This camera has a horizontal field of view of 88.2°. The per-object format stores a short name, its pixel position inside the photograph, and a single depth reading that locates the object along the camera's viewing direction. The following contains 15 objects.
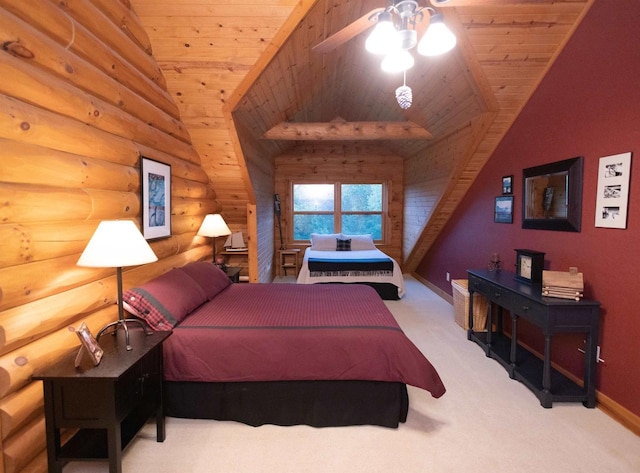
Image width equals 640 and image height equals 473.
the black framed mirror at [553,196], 2.57
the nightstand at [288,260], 6.52
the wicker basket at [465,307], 3.61
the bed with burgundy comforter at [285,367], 2.03
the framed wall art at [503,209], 3.52
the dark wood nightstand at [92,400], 1.49
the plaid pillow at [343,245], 6.04
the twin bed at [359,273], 4.98
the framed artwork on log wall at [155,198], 2.60
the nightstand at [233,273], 3.91
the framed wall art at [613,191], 2.14
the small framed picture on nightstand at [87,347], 1.52
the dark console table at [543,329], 2.28
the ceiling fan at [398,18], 1.63
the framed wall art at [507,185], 3.50
